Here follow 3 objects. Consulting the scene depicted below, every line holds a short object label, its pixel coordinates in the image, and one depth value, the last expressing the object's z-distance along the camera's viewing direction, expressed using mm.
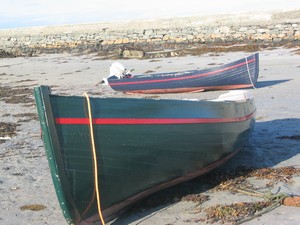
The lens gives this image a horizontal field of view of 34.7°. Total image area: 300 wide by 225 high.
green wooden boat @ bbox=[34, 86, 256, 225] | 4312
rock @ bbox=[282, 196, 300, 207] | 4867
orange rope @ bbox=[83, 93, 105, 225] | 4375
